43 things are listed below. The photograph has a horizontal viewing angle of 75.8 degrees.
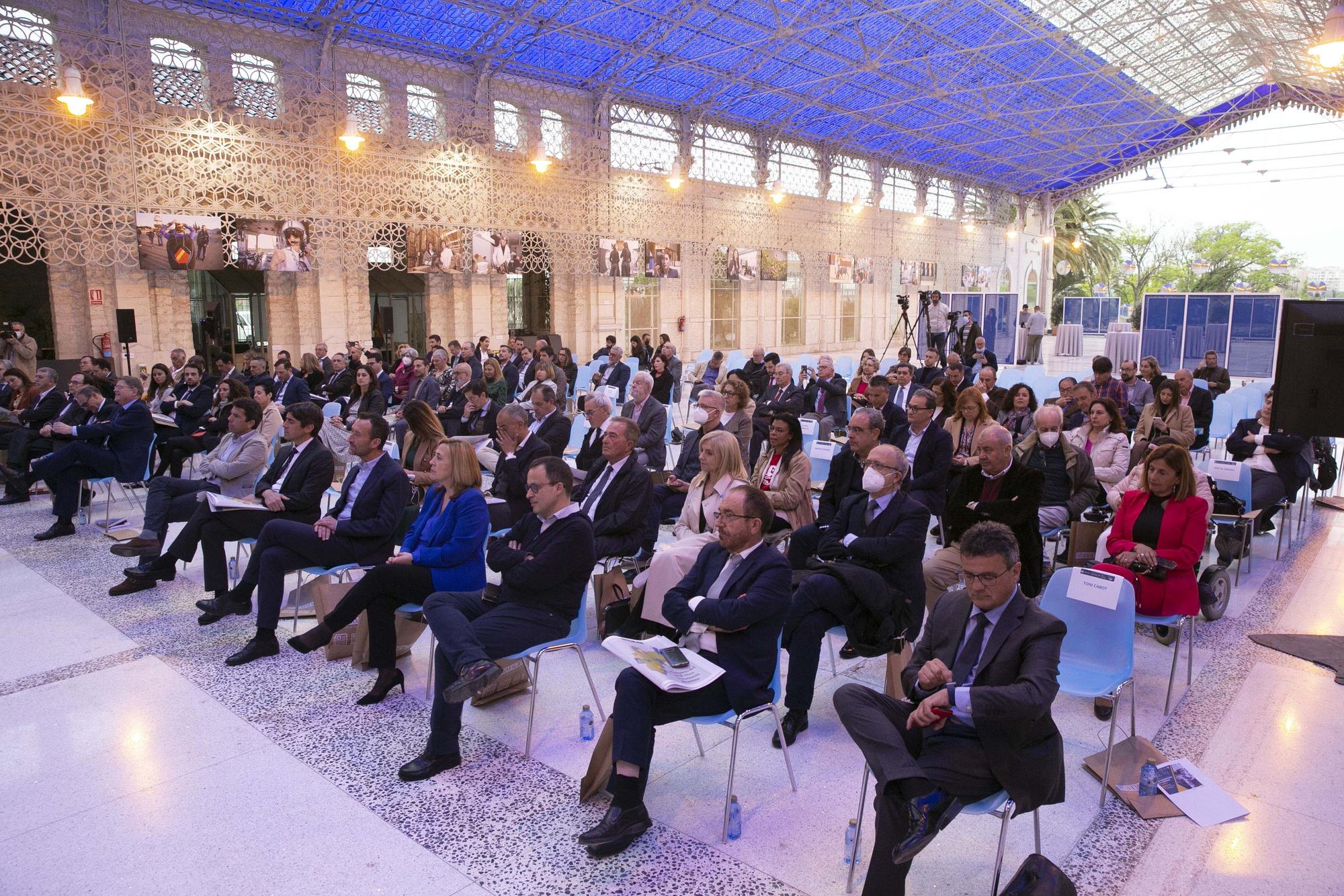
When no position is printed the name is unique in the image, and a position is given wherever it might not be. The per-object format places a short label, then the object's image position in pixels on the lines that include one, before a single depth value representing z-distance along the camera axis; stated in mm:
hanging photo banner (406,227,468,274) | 15328
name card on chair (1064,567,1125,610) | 3453
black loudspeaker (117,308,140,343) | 11922
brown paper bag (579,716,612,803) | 3305
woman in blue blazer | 4113
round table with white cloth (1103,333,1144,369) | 20422
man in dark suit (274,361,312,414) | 9758
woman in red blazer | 4164
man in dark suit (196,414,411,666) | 4637
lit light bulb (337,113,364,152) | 12992
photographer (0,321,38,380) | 11000
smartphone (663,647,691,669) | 3086
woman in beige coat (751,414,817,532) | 4977
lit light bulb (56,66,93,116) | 10172
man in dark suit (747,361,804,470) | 9430
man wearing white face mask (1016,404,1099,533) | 5598
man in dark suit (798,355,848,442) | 9320
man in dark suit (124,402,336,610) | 5219
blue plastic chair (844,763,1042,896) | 2586
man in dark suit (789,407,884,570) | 4559
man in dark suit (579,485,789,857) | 3029
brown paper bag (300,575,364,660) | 4504
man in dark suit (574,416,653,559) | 4805
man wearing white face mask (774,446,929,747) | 3820
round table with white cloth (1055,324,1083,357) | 25359
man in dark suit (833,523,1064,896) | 2518
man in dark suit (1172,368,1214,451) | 8172
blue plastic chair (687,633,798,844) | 3051
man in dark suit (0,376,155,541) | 7117
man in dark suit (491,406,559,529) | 5754
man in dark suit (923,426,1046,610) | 4703
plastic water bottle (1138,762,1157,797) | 3371
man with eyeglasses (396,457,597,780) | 3566
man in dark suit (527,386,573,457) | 6598
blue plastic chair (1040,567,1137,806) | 3418
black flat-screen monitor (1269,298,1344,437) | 4434
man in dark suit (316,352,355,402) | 10789
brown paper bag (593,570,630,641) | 4922
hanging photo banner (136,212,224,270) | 12359
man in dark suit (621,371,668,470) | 6957
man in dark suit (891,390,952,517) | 5473
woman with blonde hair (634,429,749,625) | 4324
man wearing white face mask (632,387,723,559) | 5824
